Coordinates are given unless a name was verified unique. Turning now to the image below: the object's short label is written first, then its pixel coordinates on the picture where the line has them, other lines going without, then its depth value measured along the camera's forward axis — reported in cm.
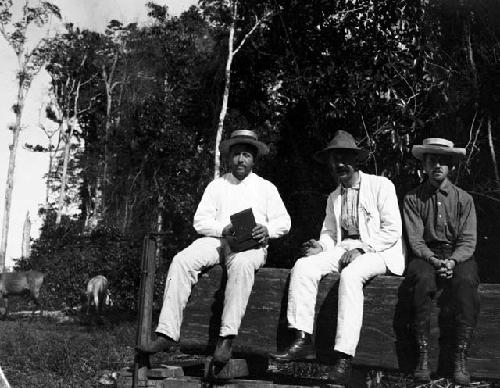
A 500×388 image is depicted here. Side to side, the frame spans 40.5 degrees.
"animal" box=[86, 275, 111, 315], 1992
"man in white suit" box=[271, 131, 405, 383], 447
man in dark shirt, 436
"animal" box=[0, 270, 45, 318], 2244
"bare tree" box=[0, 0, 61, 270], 3281
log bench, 445
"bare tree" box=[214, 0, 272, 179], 1745
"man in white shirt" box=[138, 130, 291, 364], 471
